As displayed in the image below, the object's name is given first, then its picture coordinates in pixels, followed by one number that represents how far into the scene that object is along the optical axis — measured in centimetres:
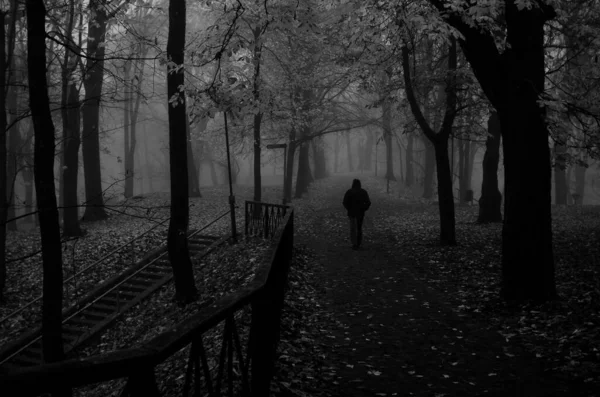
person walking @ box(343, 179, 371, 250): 1451
